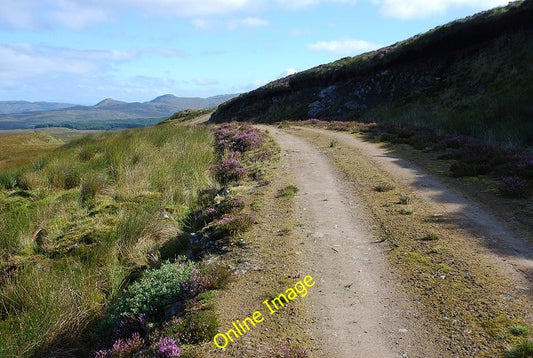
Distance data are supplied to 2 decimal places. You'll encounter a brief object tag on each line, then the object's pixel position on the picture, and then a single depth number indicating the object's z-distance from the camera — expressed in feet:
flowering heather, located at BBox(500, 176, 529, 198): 28.86
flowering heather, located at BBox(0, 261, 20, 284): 24.53
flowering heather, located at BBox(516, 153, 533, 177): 32.37
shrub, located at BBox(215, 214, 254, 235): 26.40
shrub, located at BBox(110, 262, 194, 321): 19.03
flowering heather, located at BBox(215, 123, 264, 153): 63.78
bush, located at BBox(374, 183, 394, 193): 33.40
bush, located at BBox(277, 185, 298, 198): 33.79
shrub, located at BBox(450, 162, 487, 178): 36.01
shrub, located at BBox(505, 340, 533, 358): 12.95
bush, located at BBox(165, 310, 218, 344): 15.71
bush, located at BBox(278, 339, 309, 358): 13.96
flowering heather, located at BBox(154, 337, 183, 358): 14.64
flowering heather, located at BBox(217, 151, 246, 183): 45.14
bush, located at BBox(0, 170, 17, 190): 55.47
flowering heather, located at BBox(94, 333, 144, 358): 16.19
